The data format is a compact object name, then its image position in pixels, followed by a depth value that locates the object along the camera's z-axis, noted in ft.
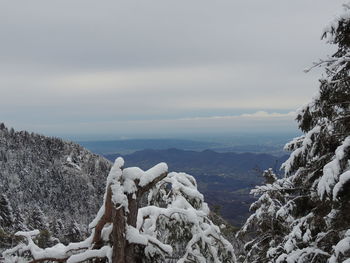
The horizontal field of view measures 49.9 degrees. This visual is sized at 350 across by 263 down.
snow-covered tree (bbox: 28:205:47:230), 187.82
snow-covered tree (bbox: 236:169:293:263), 41.81
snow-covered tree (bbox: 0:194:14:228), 124.86
